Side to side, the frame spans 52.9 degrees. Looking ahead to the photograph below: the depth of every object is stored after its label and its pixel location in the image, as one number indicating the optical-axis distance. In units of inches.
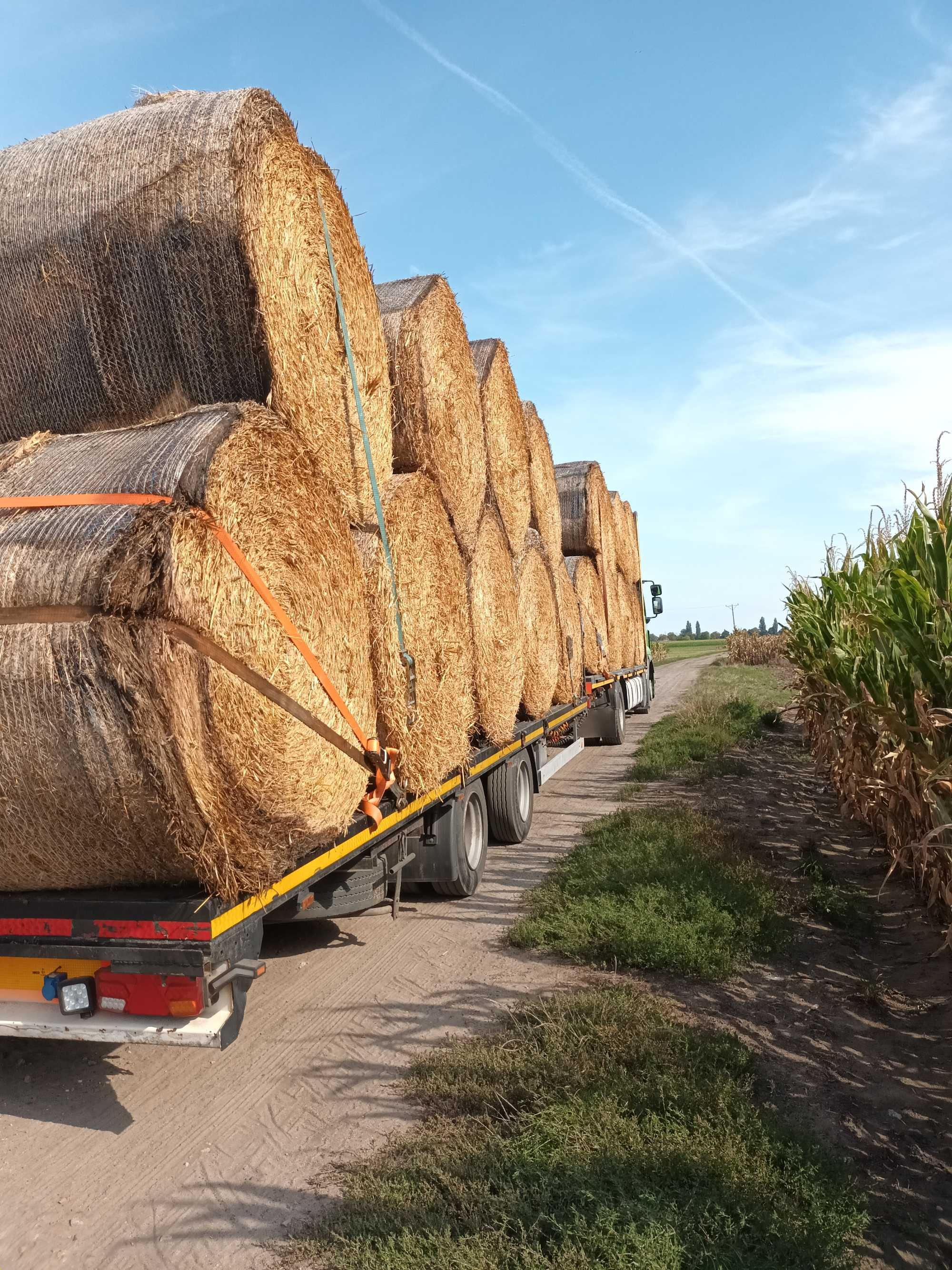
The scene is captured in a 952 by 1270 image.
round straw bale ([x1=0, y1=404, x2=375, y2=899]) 121.7
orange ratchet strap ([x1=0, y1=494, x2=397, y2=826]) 130.6
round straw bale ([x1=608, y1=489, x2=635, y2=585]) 656.4
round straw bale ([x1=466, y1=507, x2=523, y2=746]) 263.7
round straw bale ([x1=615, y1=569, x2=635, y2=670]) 637.3
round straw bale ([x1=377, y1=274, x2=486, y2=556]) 238.2
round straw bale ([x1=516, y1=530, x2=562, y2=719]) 332.8
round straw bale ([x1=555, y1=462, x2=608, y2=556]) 518.0
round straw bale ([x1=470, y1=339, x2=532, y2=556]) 310.8
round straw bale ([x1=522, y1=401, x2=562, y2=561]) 382.6
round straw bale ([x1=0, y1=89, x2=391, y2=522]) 157.9
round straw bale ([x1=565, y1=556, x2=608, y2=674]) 464.4
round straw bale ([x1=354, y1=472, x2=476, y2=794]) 188.7
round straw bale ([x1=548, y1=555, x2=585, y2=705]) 393.1
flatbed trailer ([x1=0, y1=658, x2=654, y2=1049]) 130.9
